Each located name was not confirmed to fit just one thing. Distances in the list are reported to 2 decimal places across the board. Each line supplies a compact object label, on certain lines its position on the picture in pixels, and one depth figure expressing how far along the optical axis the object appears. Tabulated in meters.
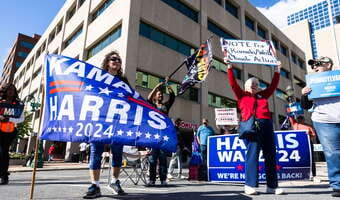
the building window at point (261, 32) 31.26
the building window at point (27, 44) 63.86
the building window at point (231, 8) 26.41
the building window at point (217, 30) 23.38
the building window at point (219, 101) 21.46
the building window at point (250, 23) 29.24
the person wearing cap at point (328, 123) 3.24
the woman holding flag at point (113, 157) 2.97
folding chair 5.17
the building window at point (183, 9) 19.59
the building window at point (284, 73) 35.28
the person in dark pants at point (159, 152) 4.82
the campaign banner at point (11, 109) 4.43
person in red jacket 3.50
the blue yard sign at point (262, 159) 4.79
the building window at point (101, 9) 19.98
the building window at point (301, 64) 42.17
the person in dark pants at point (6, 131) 4.38
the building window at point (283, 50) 36.36
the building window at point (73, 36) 24.43
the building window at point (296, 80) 38.09
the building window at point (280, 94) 31.98
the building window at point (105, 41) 17.70
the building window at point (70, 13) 28.25
